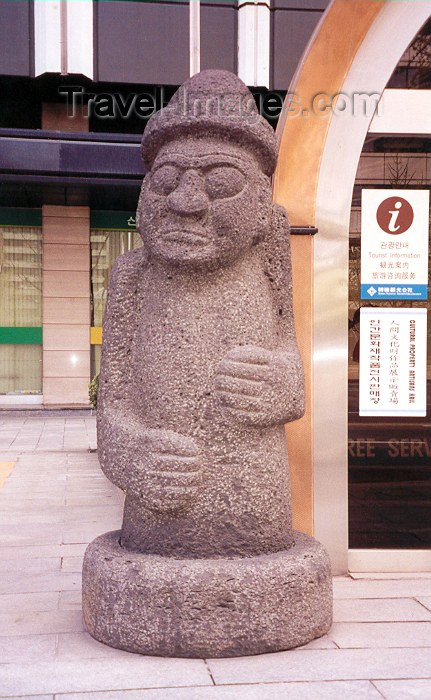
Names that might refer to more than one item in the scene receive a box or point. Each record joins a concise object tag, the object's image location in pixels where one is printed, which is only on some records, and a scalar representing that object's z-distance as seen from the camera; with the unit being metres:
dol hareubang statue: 3.55
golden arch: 4.97
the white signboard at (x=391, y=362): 5.09
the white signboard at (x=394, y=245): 5.08
